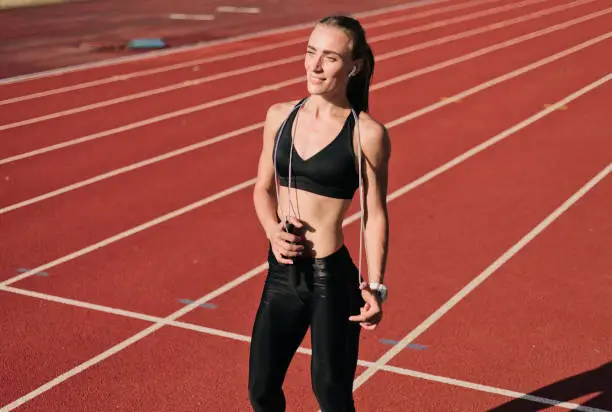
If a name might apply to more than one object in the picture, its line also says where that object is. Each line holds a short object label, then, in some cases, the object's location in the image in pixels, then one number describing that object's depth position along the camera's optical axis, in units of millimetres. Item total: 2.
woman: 3559
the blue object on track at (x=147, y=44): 18125
